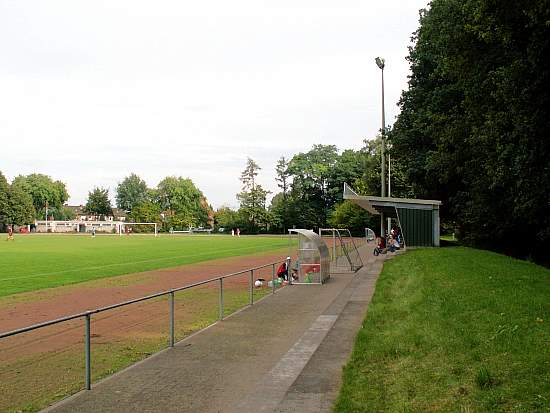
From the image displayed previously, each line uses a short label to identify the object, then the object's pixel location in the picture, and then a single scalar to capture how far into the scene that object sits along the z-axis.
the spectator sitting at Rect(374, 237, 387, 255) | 36.66
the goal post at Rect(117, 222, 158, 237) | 136.38
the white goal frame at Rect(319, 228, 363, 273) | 26.55
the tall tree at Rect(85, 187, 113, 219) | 173.50
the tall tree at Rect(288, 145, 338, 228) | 111.50
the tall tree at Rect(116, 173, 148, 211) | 189.75
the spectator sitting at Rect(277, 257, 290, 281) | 21.20
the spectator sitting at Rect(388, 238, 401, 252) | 37.56
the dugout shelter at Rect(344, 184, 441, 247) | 34.25
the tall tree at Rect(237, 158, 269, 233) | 118.00
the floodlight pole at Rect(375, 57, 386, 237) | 42.38
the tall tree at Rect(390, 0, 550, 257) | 14.83
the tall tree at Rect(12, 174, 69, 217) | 163.25
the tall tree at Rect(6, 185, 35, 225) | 129.75
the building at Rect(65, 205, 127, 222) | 177.00
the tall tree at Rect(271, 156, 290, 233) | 117.31
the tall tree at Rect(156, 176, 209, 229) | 156.88
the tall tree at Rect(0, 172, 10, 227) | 127.75
